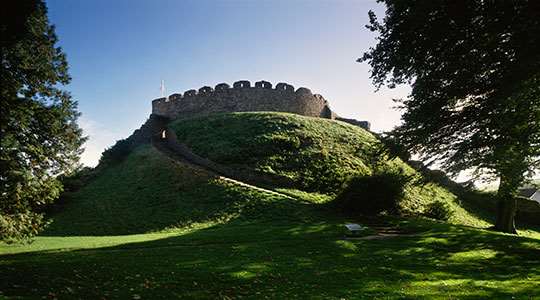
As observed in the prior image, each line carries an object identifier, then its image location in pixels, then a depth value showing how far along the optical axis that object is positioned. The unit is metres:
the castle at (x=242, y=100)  43.88
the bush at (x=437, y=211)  26.38
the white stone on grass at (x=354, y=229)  16.41
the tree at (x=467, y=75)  9.42
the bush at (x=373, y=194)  22.41
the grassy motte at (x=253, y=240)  8.52
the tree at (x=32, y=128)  10.48
